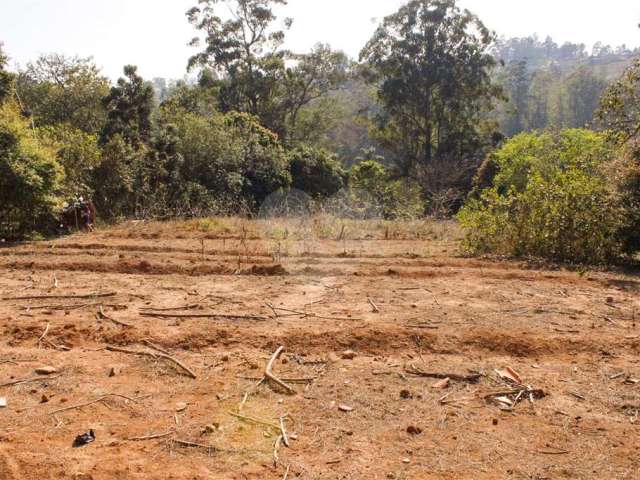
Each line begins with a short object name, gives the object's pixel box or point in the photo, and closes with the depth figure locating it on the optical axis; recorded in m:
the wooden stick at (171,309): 5.69
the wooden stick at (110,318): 5.18
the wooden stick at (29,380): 3.99
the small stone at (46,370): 4.19
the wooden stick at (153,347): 4.59
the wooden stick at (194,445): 3.20
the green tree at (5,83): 15.48
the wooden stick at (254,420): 3.45
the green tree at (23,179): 10.67
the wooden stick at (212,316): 5.44
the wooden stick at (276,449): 3.08
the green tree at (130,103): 19.08
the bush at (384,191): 16.45
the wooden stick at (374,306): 5.70
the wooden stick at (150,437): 3.30
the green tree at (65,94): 23.53
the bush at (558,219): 8.80
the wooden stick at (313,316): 5.39
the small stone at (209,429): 3.37
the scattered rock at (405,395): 3.85
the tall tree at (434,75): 24.97
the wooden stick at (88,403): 3.63
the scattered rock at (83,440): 3.24
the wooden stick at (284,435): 3.25
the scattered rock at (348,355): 4.52
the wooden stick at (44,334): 4.80
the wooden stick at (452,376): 4.12
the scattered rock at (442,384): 4.00
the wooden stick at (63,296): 6.07
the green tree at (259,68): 27.47
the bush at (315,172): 21.73
